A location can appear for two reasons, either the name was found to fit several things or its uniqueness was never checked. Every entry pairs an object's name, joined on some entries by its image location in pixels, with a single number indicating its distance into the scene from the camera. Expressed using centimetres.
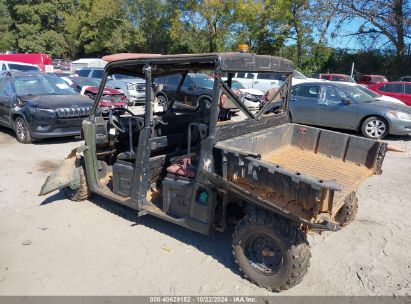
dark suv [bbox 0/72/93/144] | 833
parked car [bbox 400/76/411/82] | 2125
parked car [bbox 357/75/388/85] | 2097
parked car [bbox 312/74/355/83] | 1903
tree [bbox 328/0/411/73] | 2423
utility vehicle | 308
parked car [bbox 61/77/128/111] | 992
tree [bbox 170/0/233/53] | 2691
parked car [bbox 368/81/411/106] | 1316
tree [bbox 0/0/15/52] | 4744
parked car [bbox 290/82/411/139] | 959
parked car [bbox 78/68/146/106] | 1459
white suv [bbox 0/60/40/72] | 1666
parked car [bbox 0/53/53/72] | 2247
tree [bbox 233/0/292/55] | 2494
